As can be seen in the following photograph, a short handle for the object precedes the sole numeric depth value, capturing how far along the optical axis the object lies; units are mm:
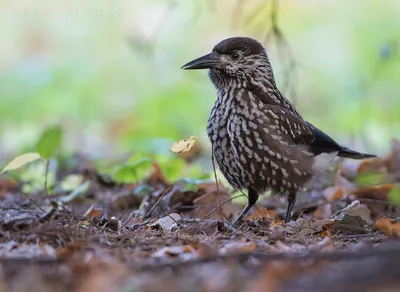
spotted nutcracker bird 9258
